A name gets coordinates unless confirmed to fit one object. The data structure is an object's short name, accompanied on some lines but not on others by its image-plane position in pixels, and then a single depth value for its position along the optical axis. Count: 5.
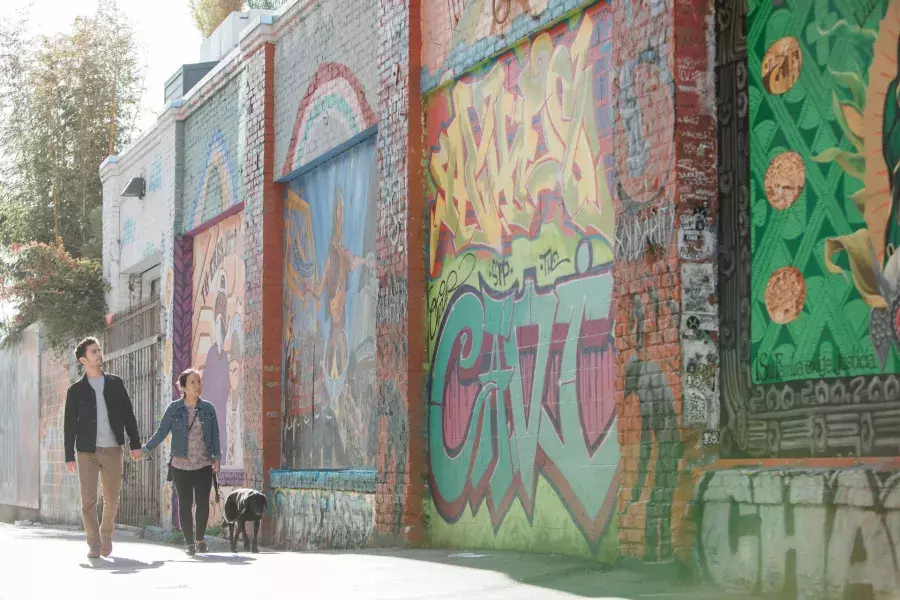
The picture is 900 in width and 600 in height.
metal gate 21.06
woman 12.68
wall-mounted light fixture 21.80
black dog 13.21
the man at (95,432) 11.71
